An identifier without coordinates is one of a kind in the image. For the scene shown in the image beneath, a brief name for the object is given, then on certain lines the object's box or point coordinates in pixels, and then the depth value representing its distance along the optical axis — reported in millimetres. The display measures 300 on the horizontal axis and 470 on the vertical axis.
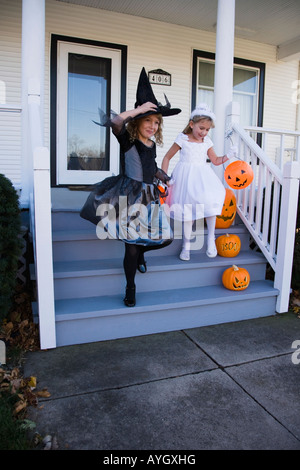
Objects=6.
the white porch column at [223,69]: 4355
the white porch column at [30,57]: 3615
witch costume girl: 2822
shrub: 2740
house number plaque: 6106
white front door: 5637
